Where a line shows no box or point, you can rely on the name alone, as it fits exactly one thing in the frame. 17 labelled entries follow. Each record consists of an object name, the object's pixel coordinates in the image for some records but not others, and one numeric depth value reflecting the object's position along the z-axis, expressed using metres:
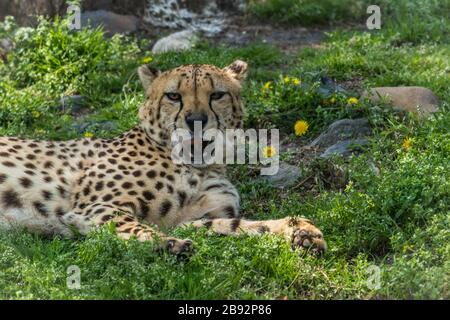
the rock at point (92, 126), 15.36
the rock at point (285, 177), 13.35
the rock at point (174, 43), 18.45
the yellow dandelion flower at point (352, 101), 14.70
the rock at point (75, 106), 16.45
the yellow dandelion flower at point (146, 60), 17.48
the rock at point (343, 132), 14.16
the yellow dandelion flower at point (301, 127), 14.66
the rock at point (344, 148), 13.65
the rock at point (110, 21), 19.36
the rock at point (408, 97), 14.29
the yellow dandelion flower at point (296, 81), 15.43
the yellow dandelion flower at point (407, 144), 12.95
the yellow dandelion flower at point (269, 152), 14.05
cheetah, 11.43
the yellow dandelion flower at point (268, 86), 15.61
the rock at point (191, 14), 20.55
